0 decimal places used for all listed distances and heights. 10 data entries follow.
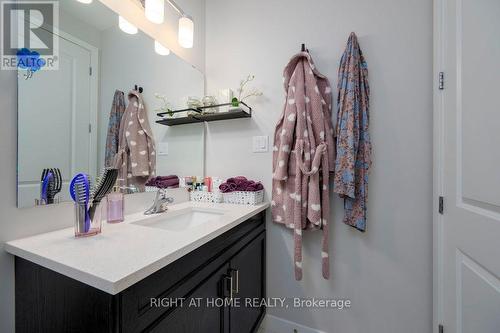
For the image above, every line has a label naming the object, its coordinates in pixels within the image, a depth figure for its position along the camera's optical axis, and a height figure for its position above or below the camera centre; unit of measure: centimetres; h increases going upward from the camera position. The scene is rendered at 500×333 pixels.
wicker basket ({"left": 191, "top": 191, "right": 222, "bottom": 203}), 143 -22
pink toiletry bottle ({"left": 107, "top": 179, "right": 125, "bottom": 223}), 92 -19
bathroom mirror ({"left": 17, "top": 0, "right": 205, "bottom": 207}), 73 +32
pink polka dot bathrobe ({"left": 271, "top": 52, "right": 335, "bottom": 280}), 114 +8
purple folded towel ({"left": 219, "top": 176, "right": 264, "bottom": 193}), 134 -13
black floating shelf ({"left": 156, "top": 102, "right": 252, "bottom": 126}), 137 +37
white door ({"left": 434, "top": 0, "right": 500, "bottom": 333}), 66 +0
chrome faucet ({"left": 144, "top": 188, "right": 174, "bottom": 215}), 111 -21
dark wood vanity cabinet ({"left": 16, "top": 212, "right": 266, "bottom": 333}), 51 -41
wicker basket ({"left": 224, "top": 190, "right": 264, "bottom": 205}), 132 -21
